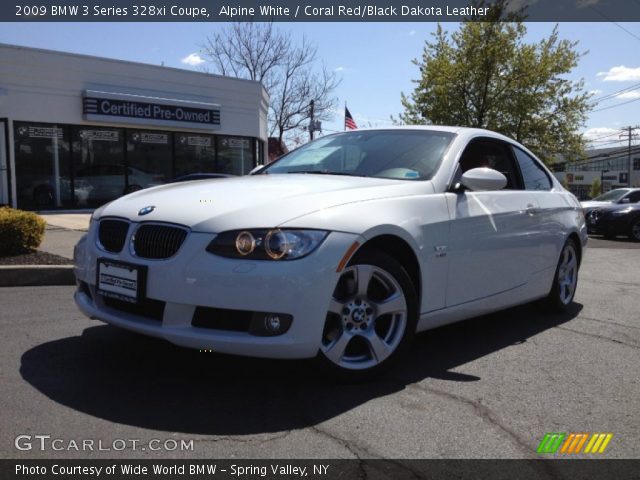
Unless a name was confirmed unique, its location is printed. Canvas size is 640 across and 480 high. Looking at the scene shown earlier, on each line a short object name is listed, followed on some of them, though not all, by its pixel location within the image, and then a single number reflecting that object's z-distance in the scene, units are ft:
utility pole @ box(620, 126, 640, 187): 239.71
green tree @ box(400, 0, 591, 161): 68.23
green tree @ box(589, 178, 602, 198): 233.60
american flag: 69.89
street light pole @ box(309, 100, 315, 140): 115.24
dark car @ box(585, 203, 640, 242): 52.70
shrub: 22.98
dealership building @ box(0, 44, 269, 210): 51.93
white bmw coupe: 9.70
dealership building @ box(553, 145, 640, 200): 288.10
